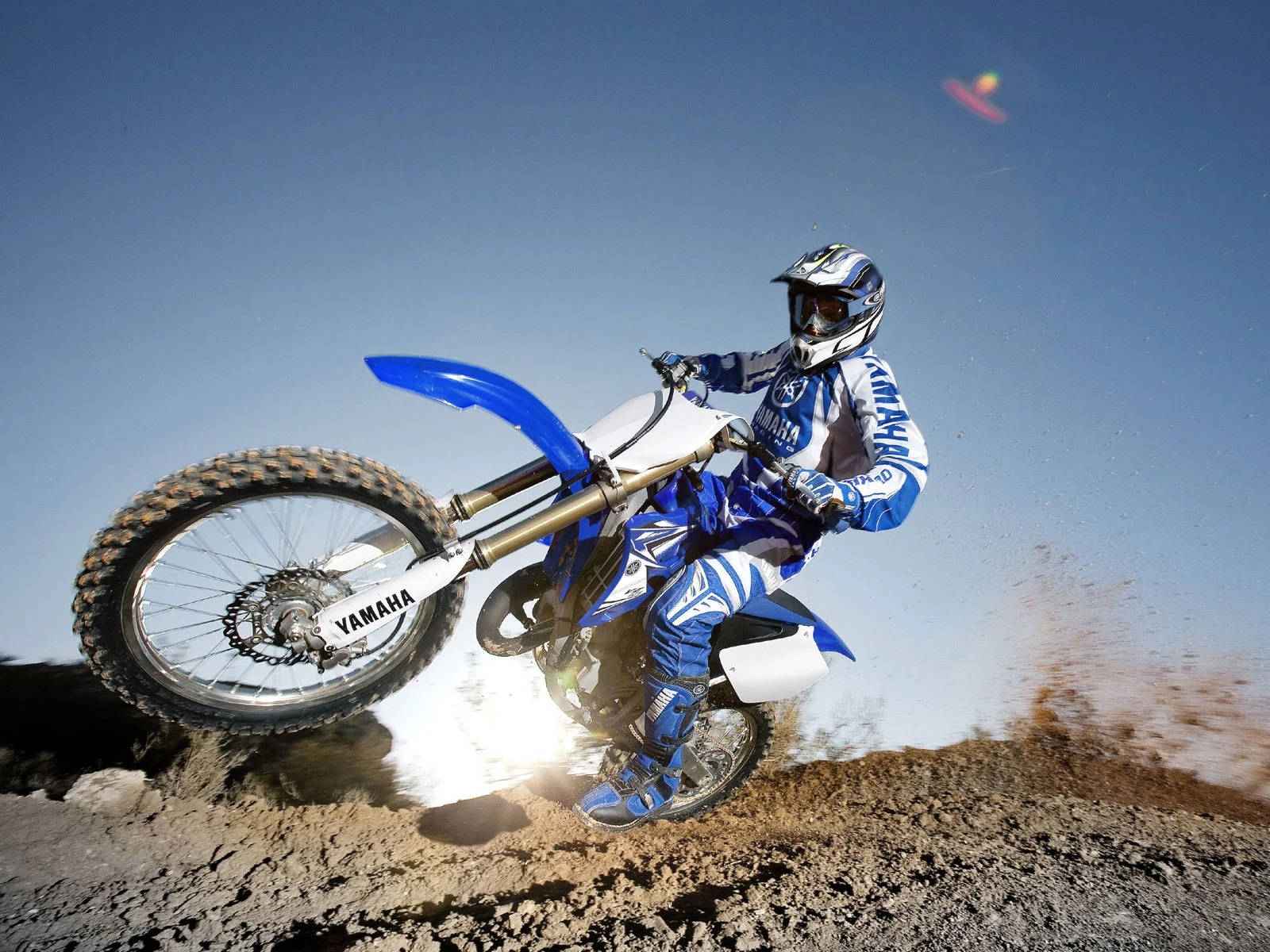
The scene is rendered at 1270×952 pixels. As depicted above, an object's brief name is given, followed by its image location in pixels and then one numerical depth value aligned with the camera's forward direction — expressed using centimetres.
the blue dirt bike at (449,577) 300
